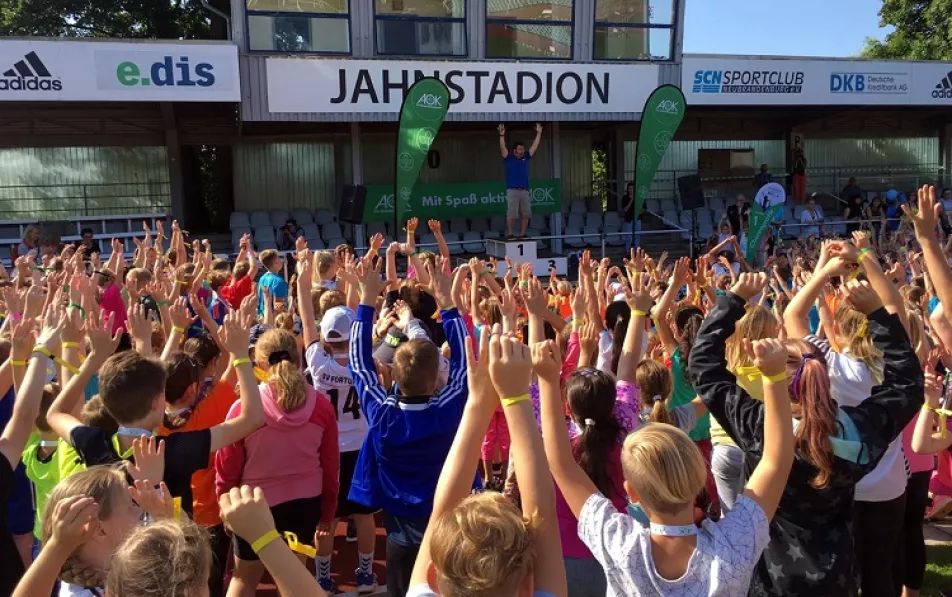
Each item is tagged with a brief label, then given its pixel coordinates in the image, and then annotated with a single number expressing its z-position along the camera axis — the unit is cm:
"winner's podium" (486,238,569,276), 1501
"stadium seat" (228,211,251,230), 1758
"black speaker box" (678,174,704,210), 1644
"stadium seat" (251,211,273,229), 1775
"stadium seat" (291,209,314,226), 1808
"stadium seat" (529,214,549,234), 1936
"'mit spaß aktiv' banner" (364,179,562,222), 1869
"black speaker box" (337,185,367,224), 1506
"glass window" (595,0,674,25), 1734
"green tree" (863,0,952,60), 3438
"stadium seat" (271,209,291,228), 1814
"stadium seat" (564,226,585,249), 1838
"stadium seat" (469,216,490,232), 1936
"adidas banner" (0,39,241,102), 1353
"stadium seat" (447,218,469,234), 1928
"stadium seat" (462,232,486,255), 1775
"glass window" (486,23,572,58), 1669
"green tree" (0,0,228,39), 2586
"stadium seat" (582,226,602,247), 1856
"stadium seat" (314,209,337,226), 1848
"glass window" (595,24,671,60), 1739
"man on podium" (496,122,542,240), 1516
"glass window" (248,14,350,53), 1496
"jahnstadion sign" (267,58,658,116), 1520
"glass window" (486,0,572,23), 1672
